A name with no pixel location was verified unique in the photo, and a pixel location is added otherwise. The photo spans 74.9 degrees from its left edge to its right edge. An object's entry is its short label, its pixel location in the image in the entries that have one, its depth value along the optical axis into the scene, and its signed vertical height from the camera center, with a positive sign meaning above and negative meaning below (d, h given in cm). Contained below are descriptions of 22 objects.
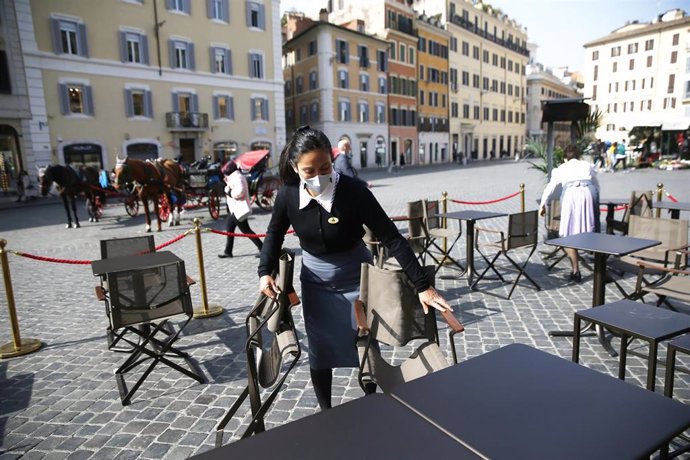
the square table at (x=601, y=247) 405 -92
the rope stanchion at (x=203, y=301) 521 -161
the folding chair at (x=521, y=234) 571 -107
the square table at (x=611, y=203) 744 -92
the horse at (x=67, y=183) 1179 -50
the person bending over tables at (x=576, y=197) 586 -64
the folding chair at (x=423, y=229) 646 -110
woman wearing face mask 243 -50
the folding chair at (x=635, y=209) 686 -97
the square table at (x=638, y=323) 265 -112
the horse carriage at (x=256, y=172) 1304 -39
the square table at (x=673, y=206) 689 -94
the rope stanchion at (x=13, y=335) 431 -163
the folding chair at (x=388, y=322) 240 -91
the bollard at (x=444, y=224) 674 -114
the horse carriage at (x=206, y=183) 1291 -70
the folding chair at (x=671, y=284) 381 -123
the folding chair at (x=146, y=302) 351 -114
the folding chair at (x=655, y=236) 489 -102
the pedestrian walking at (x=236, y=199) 771 -68
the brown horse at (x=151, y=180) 1070 -45
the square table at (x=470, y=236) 614 -116
